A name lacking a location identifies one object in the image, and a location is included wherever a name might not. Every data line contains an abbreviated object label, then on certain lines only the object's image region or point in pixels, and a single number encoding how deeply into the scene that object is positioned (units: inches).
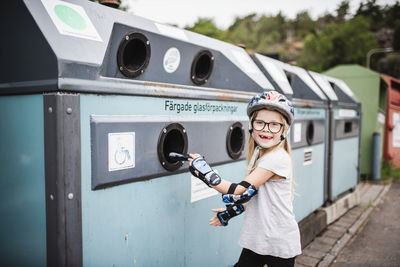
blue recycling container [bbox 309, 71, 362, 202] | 154.2
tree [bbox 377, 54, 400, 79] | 1382.9
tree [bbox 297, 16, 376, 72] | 1428.4
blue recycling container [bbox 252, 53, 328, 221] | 115.8
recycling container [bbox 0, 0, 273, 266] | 47.1
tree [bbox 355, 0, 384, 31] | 2196.1
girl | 62.7
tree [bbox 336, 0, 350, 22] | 2506.2
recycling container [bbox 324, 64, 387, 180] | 268.7
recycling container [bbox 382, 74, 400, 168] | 284.0
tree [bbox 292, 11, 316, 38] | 2839.6
